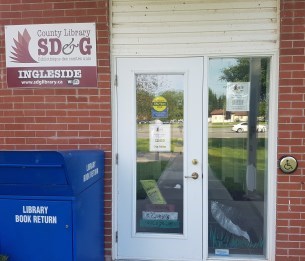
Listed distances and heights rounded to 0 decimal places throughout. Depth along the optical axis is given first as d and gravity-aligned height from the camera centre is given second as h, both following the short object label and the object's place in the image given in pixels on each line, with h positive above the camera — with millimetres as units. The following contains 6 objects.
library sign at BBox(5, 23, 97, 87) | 2667 +711
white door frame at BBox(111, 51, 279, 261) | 2607 -324
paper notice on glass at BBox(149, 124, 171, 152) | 2742 -175
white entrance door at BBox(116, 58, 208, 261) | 2686 -400
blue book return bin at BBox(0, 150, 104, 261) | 1973 -683
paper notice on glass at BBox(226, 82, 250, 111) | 2686 +272
